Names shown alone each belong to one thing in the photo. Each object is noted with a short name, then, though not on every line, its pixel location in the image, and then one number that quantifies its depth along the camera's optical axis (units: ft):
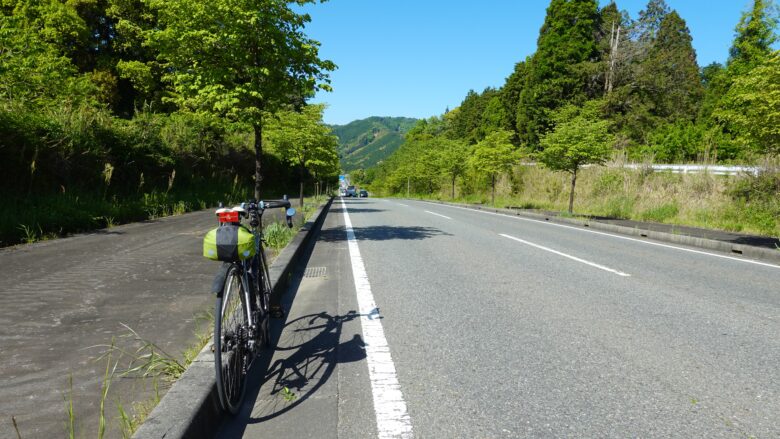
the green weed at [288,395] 8.28
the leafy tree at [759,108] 24.97
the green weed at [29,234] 22.40
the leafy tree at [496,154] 81.45
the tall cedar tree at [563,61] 123.13
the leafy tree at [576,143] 52.49
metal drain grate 19.59
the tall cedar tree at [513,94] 153.38
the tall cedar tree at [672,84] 124.47
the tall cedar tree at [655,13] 177.20
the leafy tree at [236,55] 21.71
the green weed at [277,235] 23.68
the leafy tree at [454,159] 116.16
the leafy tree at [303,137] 59.31
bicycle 7.39
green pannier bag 8.03
